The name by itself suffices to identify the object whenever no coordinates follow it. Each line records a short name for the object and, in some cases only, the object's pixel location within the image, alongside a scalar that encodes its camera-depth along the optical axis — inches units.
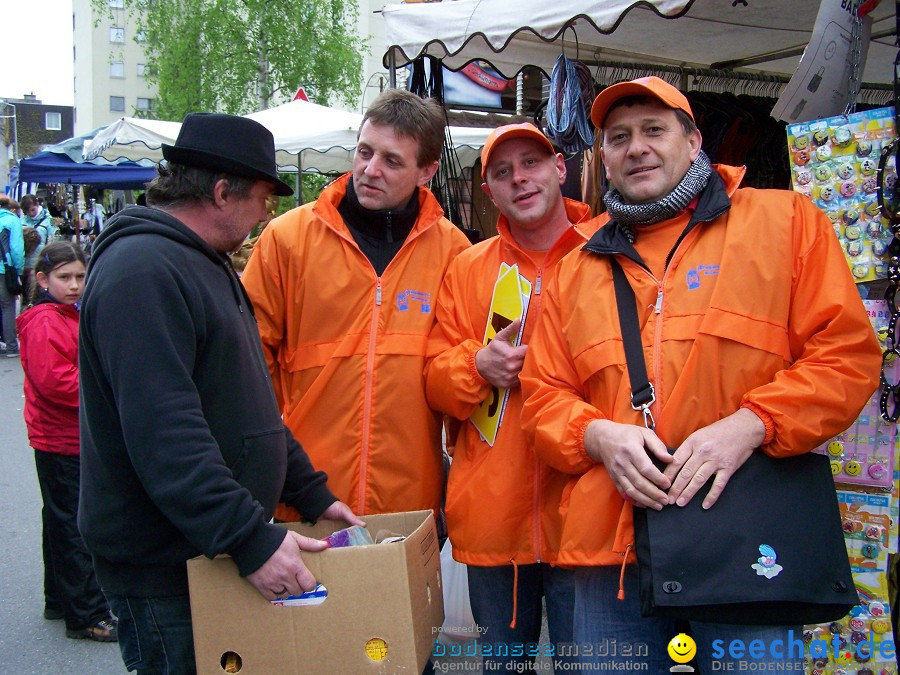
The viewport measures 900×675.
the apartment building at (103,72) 2288.3
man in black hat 67.4
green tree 900.0
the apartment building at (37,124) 2190.0
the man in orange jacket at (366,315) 99.9
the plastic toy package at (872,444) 92.0
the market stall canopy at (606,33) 130.5
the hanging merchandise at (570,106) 147.4
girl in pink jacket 149.7
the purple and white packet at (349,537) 81.6
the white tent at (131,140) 325.7
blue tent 456.1
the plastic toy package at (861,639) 93.7
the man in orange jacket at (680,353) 69.4
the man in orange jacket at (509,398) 92.1
